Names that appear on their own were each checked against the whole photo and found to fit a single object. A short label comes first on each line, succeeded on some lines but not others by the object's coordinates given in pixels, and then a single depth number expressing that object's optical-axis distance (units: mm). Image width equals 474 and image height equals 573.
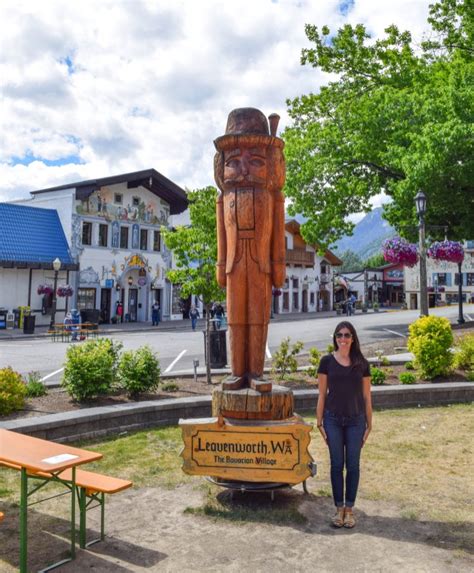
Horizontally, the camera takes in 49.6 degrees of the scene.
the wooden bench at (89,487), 4129
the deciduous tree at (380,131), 16203
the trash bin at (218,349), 13039
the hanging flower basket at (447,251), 17141
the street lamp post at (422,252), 13484
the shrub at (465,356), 11188
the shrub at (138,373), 8727
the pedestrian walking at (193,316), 27334
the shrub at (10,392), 7512
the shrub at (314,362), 10823
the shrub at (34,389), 8797
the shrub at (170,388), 9789
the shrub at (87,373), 8312
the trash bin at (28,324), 24031
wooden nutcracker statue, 5559
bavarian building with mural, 30391
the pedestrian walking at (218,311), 28442
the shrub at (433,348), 10562
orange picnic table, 3631
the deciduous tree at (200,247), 11047
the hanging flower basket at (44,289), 28172
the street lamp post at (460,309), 22872
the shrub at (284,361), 10823
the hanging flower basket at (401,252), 16359
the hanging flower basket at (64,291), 27141
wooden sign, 4938
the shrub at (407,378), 10266
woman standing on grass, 4520
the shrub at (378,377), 10227
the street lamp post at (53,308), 24655
